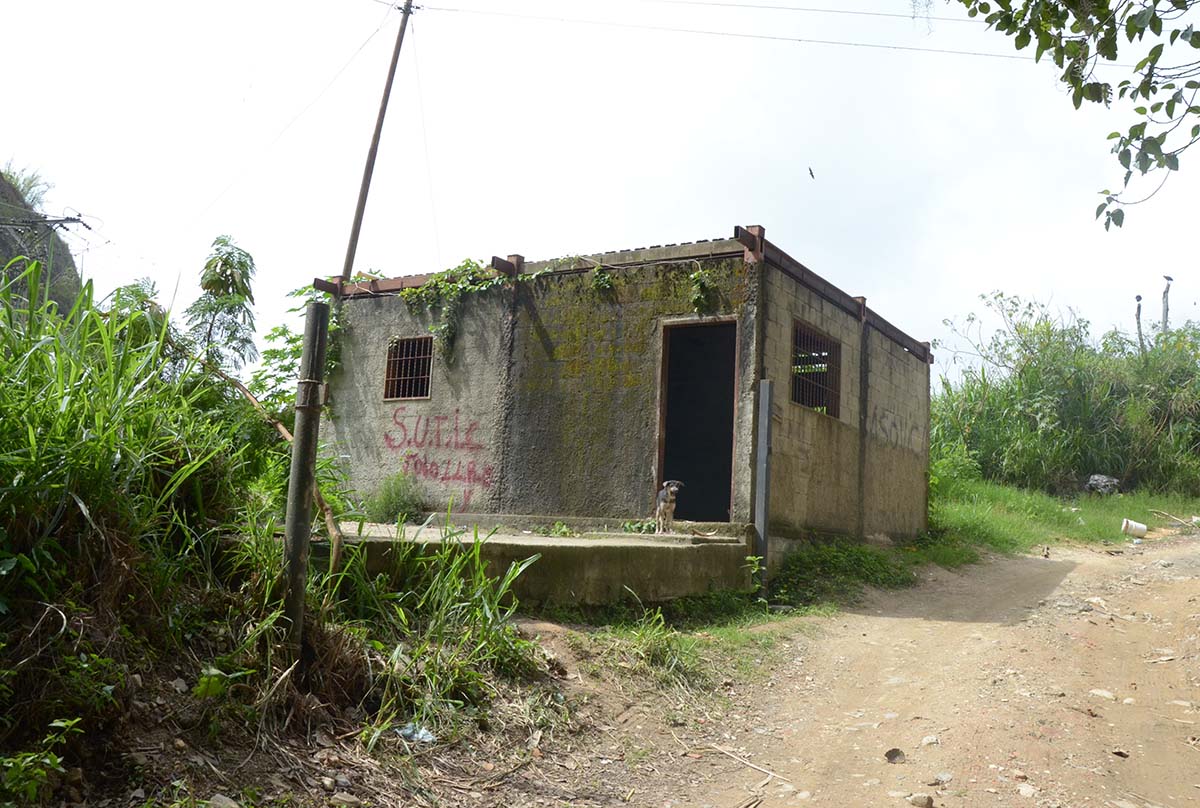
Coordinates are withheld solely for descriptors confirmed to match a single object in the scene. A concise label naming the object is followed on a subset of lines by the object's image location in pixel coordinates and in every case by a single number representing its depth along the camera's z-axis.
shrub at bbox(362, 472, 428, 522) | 11.34
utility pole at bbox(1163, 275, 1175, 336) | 28.06
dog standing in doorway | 9.27
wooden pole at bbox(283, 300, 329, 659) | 3.88
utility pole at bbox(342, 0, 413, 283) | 13.16
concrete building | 9.91
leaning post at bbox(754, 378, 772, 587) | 9.30
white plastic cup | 15.48
